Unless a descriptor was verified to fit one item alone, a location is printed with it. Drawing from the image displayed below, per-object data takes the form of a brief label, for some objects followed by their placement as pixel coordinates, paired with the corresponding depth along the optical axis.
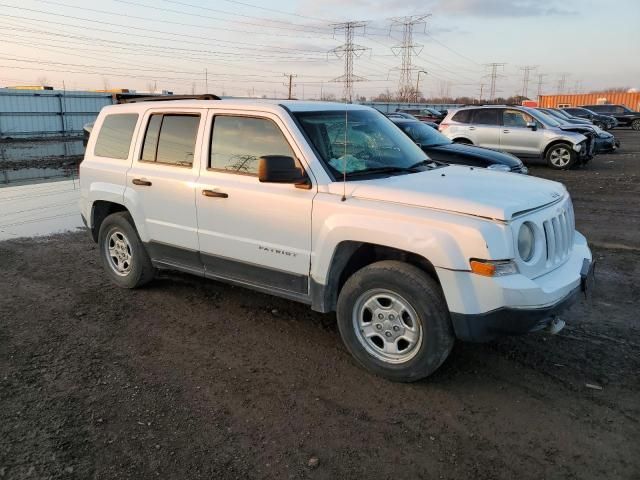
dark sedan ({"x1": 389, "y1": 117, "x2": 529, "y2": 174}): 10.19
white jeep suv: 3.50
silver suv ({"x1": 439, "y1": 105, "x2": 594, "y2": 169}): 16.02
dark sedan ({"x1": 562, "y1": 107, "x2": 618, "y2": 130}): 34.06
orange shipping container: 58.84
